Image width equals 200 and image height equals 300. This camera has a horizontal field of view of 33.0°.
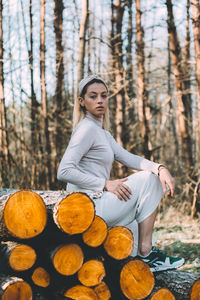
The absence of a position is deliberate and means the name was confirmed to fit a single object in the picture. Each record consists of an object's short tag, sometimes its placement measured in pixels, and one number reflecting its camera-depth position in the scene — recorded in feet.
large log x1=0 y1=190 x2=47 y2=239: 5.98
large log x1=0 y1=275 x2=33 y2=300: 5.31
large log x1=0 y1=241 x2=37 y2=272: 5.83
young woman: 7.24
